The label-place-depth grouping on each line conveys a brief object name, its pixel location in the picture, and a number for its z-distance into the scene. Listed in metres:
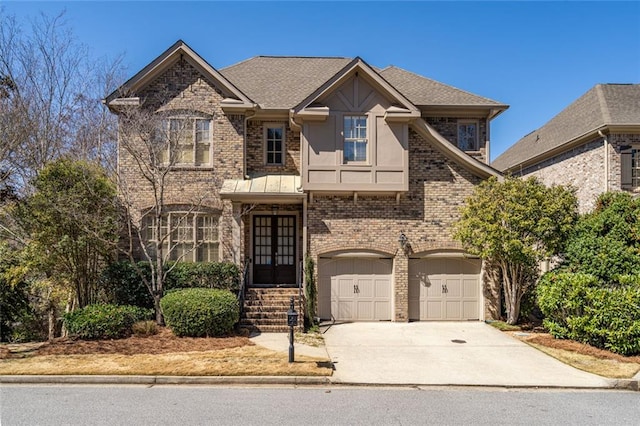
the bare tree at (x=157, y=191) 12.61
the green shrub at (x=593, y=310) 9.42
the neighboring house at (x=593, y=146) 16.27
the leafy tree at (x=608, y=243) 11.05
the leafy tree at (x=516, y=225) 11.88
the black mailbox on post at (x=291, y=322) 8.54
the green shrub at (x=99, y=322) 10.35
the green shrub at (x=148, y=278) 12.34
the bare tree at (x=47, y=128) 13.00
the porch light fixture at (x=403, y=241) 13.31
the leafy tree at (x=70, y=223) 11.23
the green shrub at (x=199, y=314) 10.59
